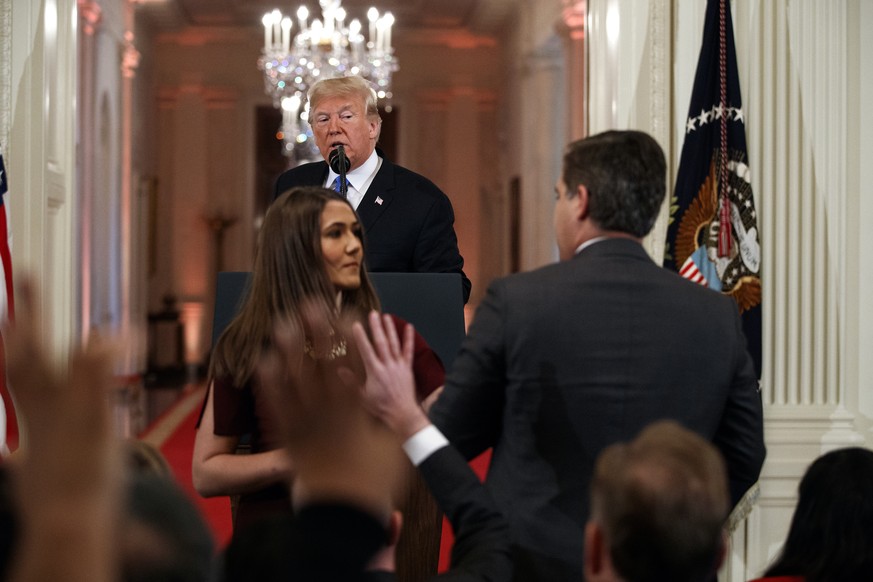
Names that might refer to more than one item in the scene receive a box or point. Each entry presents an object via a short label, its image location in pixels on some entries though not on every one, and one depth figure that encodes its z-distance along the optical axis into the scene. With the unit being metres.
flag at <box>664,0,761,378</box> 4.95
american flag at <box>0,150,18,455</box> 4.74
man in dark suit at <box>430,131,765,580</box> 2.39
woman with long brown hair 2.79
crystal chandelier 11.12
